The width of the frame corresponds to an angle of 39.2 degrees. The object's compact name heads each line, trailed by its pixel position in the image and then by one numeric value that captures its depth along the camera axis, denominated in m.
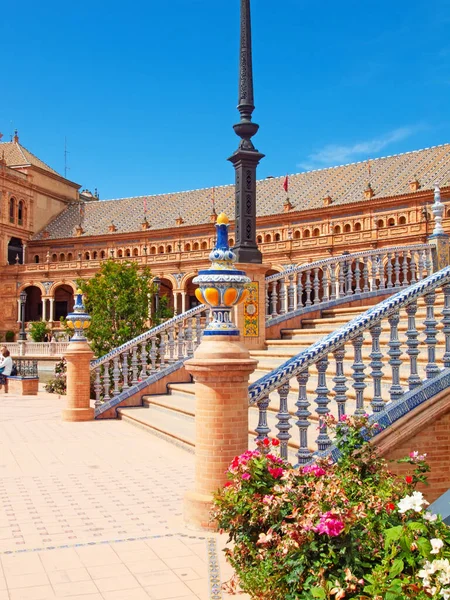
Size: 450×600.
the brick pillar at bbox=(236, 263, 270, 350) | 10.84
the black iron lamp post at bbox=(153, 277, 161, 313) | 20.74
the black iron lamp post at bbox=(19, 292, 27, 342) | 33.38
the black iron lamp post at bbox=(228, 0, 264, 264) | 9.99
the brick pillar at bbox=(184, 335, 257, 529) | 5.01
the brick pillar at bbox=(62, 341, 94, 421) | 11.59
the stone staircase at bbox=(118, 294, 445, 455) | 6.92
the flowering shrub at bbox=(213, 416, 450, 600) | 2.55
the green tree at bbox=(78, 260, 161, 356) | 17.75
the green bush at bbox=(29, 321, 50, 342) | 46.03
